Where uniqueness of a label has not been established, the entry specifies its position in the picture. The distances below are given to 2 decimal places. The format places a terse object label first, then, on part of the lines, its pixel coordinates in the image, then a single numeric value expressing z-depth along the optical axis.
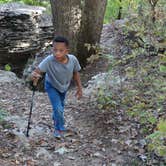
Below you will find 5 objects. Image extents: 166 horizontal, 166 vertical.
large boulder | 12.26
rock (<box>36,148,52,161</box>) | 4.96
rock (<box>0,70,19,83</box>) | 9.29
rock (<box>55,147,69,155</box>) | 5.17
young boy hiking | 5.31
